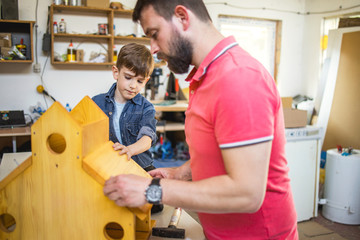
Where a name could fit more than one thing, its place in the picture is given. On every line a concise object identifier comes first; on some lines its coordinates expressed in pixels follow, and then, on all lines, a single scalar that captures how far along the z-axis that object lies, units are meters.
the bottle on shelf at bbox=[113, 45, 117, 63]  4.13
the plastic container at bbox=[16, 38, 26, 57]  3.76
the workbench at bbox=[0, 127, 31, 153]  3.30
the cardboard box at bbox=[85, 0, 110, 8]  3.93
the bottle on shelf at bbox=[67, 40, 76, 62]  3.96
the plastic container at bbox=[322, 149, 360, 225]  3.11
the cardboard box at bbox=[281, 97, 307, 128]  3.11
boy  1.71
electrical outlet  3.97
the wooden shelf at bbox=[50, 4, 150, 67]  3.86
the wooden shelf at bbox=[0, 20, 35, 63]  3.74
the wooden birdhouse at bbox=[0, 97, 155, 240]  0.94
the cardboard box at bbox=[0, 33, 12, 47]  3.70
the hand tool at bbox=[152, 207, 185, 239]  1.13
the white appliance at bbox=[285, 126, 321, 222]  3.08
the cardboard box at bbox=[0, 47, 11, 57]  3.65
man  0.77
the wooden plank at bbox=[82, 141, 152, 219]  0.94
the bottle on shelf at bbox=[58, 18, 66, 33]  3.91
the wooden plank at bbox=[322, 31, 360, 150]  3.95
